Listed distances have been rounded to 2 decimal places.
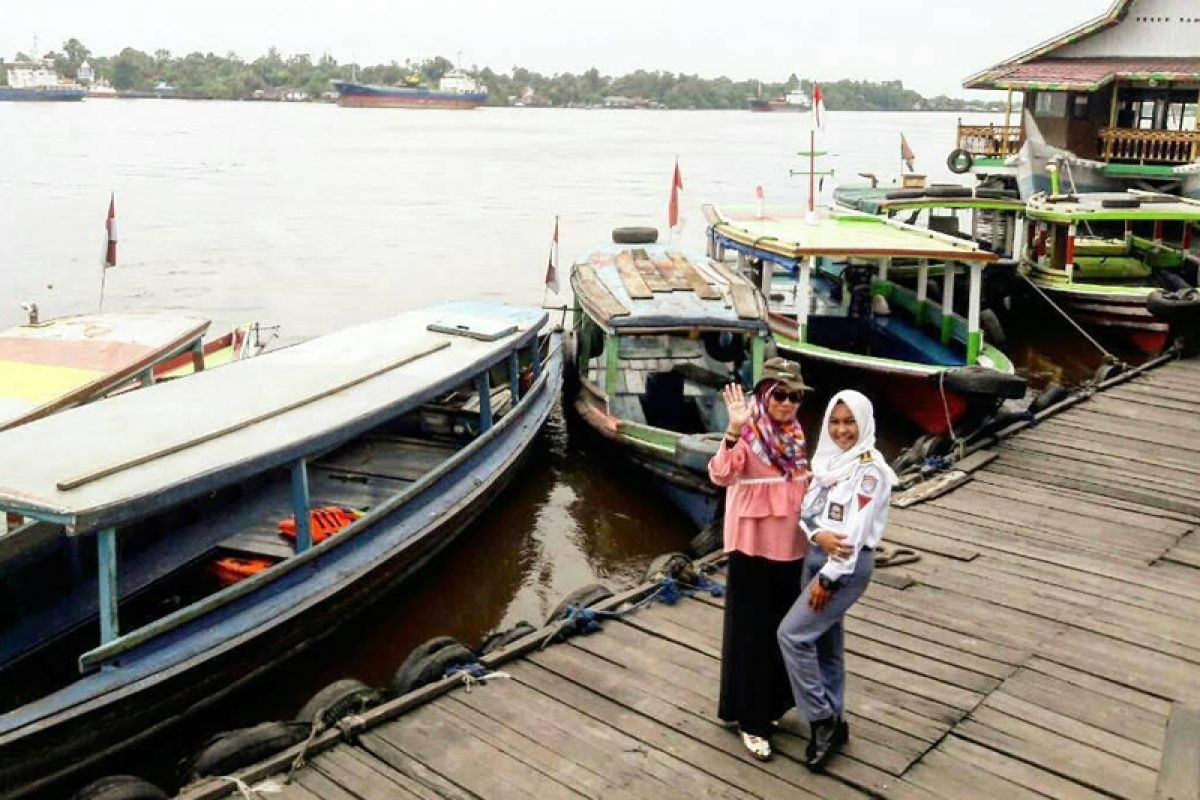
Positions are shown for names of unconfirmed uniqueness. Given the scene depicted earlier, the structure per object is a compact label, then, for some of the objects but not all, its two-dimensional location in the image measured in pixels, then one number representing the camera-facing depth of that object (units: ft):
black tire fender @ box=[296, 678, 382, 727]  17.28
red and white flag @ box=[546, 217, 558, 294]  50.90
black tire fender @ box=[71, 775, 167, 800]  15.24
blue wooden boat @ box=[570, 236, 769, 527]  34.76
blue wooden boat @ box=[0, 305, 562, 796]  19.99
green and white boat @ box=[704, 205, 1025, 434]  43.37
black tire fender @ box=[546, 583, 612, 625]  20.90
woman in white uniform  14.60
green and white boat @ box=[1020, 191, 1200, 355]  56.75
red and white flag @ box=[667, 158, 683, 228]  54.44
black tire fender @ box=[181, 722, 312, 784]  15.94
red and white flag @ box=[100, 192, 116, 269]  46.16
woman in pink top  15.15
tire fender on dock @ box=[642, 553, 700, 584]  22.53
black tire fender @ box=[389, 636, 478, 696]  18.52
